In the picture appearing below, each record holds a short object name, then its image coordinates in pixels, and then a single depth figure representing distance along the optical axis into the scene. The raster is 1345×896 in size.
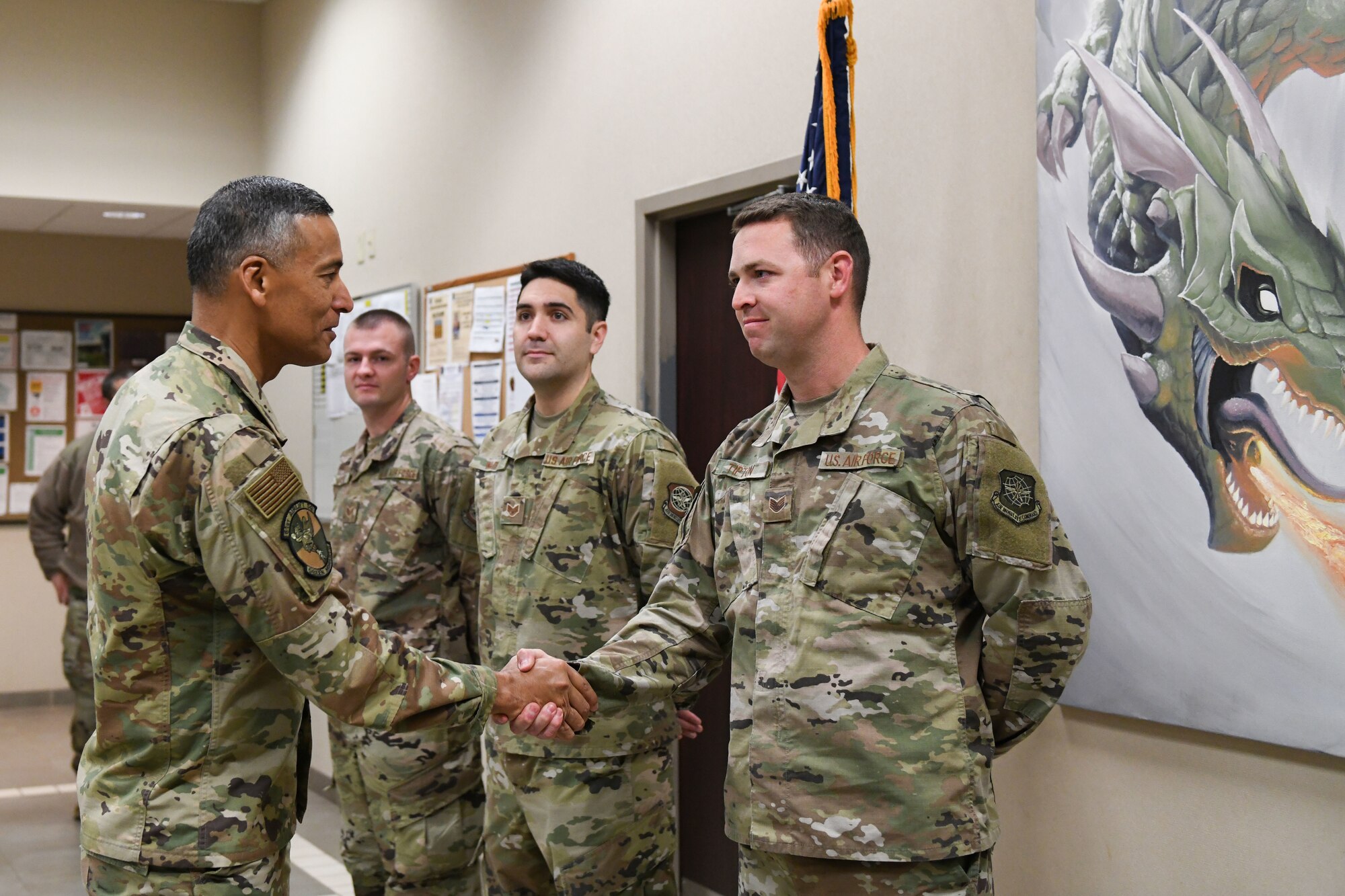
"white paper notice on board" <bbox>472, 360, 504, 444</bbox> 4.41
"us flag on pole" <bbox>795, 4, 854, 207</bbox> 2.63
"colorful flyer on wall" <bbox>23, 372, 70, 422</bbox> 7.98
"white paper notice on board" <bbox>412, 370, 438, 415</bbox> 4.89
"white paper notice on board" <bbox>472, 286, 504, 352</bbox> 4.43
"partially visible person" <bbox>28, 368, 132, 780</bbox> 5.23
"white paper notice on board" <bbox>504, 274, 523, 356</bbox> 4.31
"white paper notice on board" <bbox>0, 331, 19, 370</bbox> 7.90
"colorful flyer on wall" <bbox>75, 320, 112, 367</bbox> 8.09
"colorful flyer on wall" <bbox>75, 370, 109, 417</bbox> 8.09
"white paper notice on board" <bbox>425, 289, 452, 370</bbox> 4.83
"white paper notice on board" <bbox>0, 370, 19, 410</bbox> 7.91
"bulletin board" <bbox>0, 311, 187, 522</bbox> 7.91
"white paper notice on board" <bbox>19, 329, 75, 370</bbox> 7.95
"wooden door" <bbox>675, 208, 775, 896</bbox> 3.47
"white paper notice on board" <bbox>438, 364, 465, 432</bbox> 4.68
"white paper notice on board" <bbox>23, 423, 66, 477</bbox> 7.96
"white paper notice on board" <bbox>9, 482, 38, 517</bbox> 7.91
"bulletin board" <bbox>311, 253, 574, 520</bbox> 4.37
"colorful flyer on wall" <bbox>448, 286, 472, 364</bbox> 4.64
